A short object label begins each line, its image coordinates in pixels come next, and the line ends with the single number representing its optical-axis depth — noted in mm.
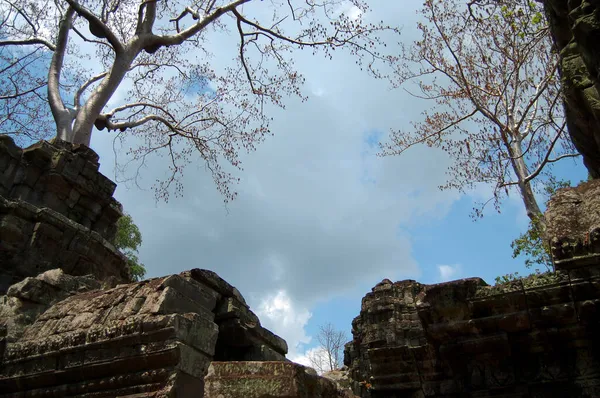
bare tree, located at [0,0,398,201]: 12850
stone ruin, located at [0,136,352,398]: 3373
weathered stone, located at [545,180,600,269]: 4148
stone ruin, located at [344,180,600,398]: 4172
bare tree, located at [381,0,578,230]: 14703
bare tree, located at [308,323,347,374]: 33428
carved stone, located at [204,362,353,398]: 3105
